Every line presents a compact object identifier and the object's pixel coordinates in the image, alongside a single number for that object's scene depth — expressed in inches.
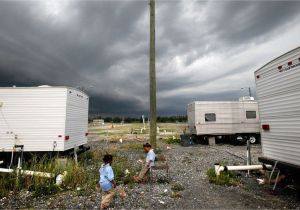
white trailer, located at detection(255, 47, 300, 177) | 172.8
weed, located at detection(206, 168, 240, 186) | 219.7
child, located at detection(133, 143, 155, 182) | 220.9
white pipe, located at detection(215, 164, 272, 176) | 229.8
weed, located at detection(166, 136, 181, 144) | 608.6
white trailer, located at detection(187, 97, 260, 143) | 554.4
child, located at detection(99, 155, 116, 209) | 159.4
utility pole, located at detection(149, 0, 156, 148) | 344.9
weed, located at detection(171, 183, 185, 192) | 203.5
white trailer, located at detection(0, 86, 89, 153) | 281.0
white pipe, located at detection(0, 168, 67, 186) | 204.2
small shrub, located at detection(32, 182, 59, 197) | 188.0
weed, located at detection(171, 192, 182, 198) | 185.7
